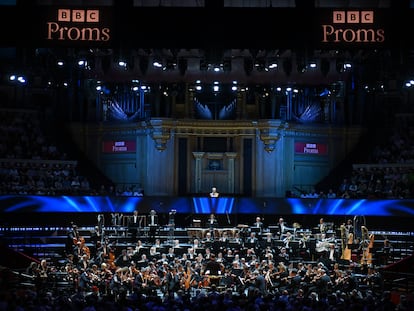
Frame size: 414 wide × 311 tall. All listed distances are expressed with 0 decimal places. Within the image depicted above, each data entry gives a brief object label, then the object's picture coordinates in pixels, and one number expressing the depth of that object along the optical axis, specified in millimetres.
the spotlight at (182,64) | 36125
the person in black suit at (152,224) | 32875
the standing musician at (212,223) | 33250
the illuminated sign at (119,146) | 39219
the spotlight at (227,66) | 27578
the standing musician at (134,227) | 32750
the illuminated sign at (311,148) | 39500
